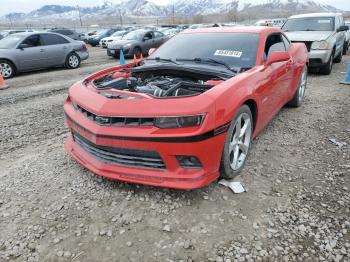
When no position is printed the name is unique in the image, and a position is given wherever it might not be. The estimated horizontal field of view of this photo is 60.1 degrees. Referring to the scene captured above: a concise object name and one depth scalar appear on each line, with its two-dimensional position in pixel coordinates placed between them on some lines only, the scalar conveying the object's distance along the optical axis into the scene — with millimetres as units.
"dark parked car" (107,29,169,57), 13539
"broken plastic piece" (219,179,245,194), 2891
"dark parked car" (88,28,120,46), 22859
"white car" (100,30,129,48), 19136
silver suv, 7711
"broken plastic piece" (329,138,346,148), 3871
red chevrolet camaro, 2492
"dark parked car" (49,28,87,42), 20703
